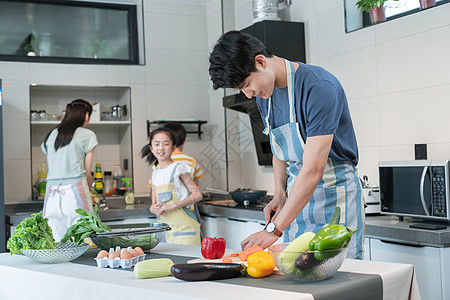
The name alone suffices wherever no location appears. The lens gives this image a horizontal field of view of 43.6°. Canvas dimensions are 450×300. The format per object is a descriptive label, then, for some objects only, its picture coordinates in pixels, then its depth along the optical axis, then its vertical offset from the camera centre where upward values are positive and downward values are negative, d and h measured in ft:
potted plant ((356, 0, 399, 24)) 10.00 +2.71
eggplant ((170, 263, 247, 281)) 4.73 -0.90
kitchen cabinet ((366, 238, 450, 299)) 7.38 -1.44
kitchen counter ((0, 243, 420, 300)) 4.31 -1.01
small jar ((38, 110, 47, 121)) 14.32 +1.38
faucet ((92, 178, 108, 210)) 13.05 -0.79
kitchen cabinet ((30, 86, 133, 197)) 14.90 +1.19
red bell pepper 5.79 -0.87
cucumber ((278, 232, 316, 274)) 4.40 -0.72
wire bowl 5.91 -0.90
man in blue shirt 5.67 +0.30
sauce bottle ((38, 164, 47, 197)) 14.17 -0.35
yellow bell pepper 4.78 -0.88
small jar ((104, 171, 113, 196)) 15.28 -0.42
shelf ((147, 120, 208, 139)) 15.16 +1.17
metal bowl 6.17 -0.79
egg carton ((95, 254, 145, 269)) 5.62 -0.96
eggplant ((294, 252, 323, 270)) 4.38 -0.79
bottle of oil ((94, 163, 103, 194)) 14.58 -0.25
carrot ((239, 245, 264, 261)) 5.38 -0.85
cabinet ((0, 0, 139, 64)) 14.56 +3.70
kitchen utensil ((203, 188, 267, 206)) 11.91 -0.70
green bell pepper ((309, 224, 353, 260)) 4.37 -0.63
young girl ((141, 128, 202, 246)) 11.34 -0.60
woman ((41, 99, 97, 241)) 11.97 +0.02
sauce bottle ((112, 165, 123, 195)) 15.24 -0.33
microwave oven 7.84 -0.45
